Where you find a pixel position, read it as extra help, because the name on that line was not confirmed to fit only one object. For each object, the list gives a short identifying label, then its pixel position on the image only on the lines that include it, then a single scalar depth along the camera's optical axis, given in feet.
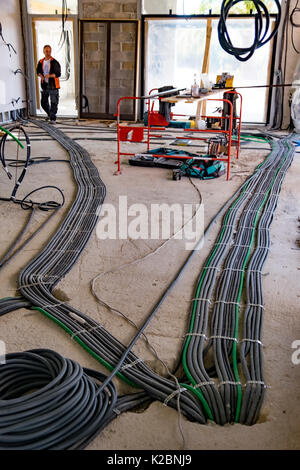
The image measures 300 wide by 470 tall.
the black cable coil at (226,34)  19.54
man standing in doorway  34.50
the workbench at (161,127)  18.83
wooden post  33.81
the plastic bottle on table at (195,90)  20.24
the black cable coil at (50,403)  6.04
